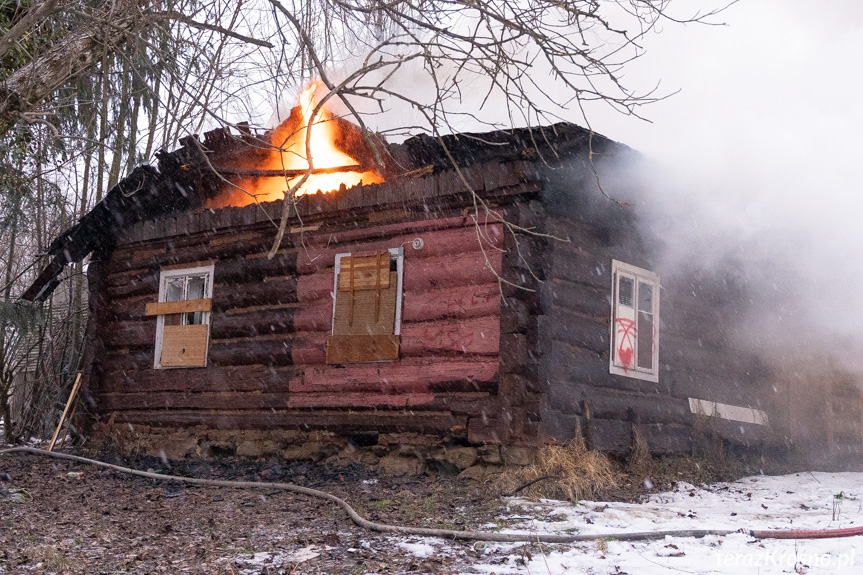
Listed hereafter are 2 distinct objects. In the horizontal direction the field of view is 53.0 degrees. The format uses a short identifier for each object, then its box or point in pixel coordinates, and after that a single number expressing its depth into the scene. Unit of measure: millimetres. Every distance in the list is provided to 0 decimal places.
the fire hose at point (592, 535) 6574
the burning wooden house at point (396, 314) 10234
